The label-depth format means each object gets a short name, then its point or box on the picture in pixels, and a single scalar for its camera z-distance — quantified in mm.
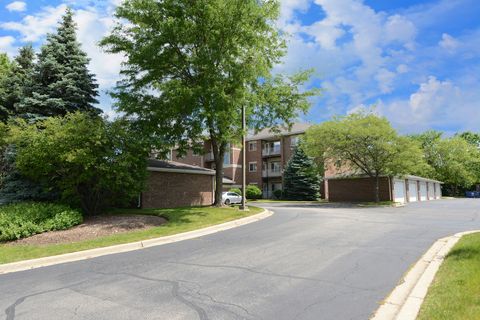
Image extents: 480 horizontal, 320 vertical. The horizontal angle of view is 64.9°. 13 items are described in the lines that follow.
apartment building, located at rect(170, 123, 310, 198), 49984
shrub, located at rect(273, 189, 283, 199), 46000
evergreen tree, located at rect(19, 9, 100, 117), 20156
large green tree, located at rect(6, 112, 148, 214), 14953
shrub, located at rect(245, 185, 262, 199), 46375
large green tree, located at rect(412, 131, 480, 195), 63094
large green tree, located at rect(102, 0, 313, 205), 17844
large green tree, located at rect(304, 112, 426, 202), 30219
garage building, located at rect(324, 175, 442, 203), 35844
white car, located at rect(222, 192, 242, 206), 35103
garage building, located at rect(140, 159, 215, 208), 21891
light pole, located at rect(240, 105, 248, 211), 19481
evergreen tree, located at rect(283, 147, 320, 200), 42688
